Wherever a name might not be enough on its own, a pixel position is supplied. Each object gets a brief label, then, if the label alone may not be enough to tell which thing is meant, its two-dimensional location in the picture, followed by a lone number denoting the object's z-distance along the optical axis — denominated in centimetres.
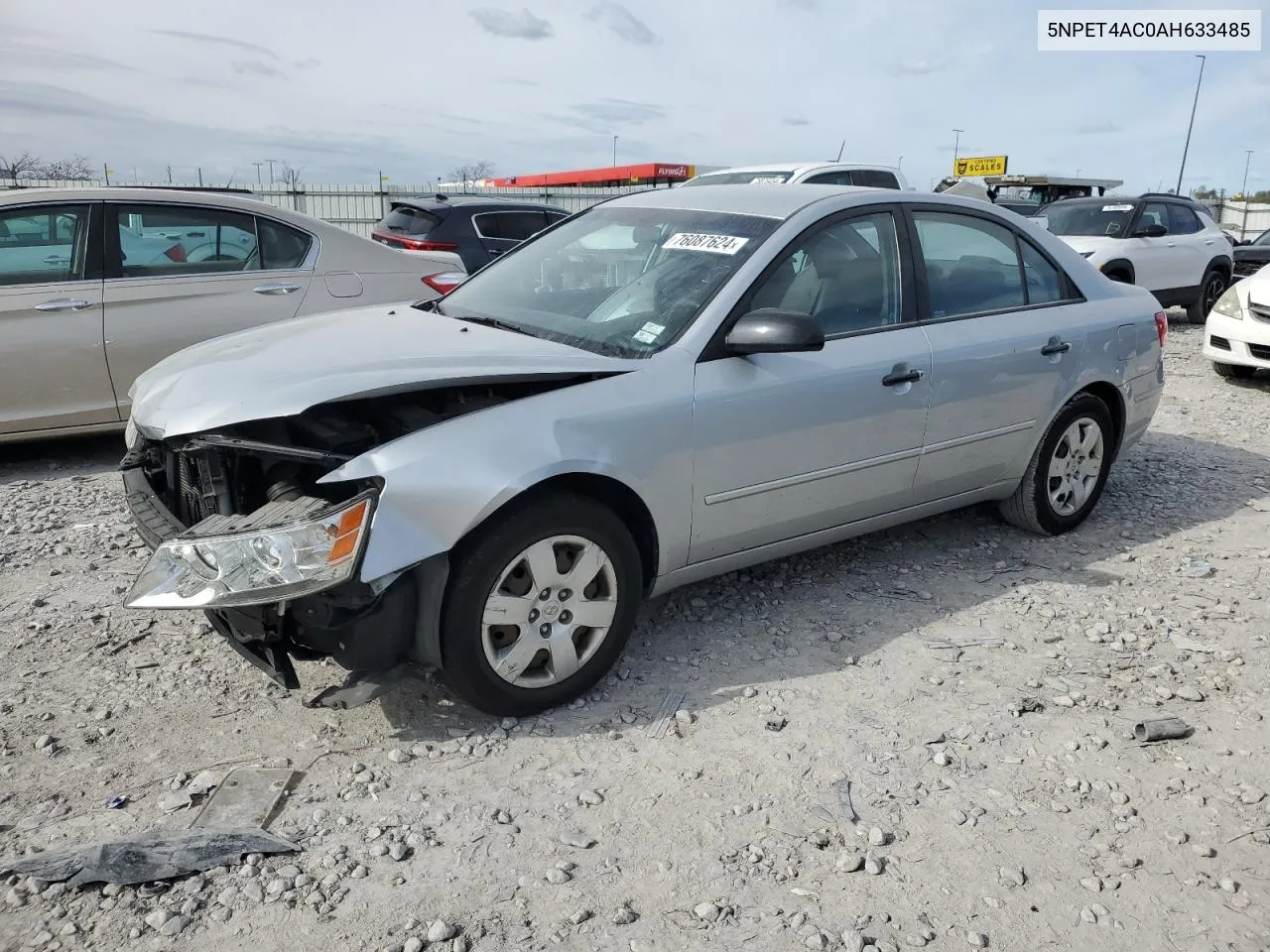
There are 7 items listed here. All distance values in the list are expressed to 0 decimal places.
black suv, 1067
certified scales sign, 3164
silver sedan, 290
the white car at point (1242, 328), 897
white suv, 1254
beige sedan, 557
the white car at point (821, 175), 1024
